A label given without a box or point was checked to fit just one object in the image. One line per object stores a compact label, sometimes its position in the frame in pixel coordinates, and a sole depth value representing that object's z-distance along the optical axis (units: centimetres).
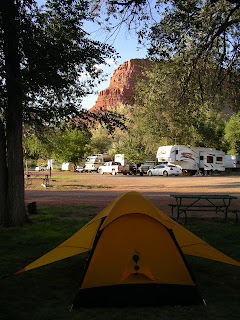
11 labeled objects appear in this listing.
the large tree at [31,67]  795
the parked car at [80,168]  5288
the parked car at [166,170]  3644
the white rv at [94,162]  4806
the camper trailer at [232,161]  4809
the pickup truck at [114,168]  4038
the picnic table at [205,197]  931
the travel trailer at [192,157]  3846
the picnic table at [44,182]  2316
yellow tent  418
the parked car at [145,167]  3954
